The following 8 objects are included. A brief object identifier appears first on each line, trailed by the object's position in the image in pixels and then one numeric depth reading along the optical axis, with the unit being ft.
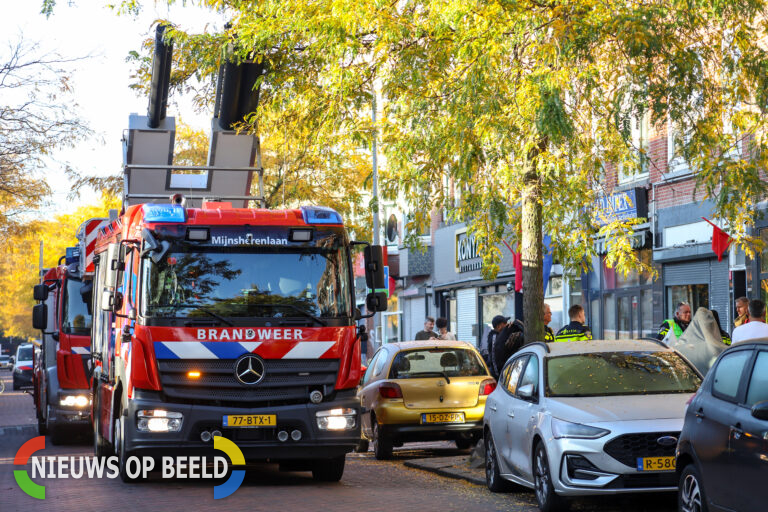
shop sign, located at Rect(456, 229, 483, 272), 121.77
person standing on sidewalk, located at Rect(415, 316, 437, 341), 74.08
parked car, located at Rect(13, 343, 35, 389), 154.51
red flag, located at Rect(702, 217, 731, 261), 70.85
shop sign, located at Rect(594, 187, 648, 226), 82.74
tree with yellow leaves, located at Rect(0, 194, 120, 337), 120.67
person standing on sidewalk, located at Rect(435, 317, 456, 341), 74.07
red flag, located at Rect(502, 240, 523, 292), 74.73
